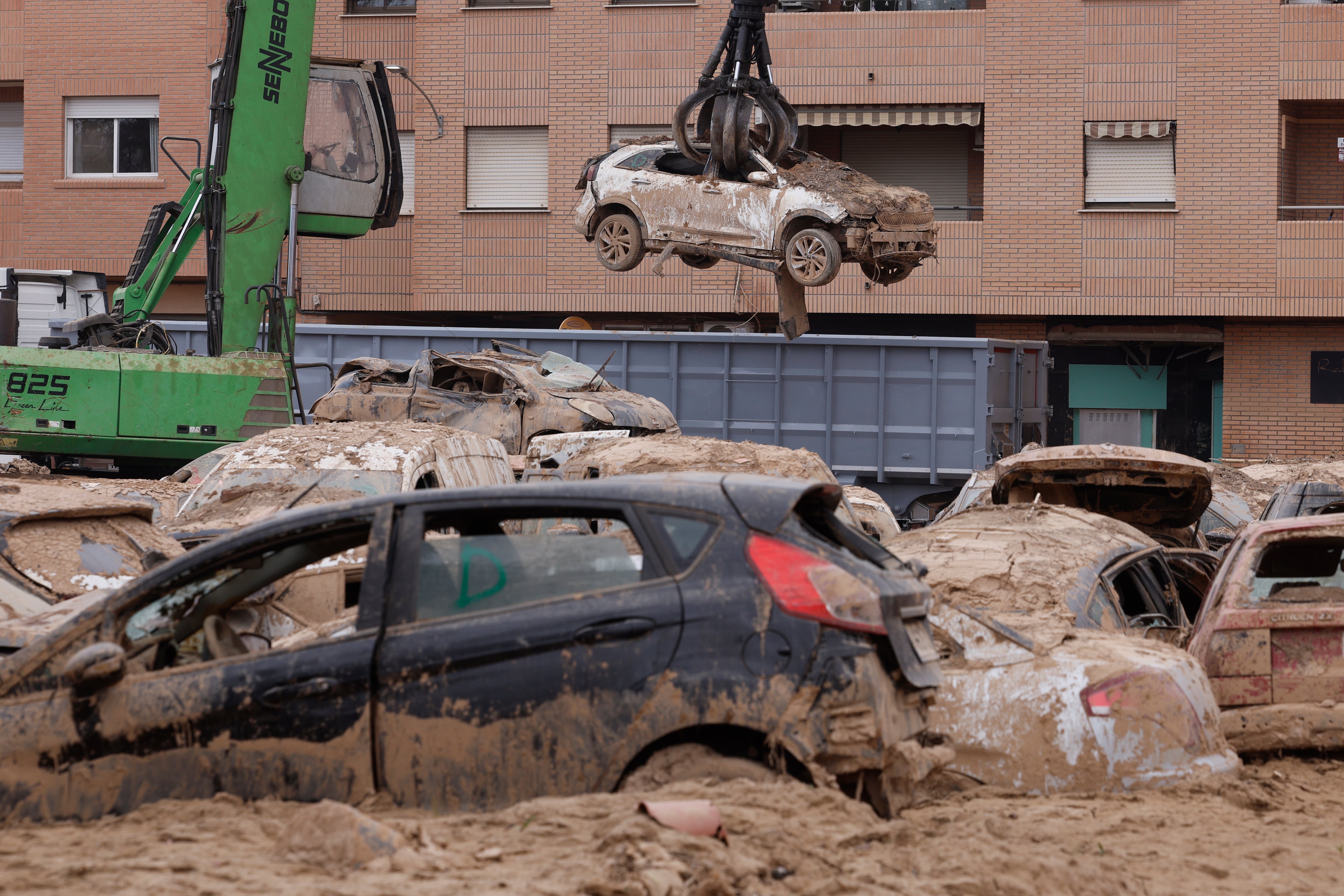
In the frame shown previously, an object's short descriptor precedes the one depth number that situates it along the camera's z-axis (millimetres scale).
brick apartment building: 48812
